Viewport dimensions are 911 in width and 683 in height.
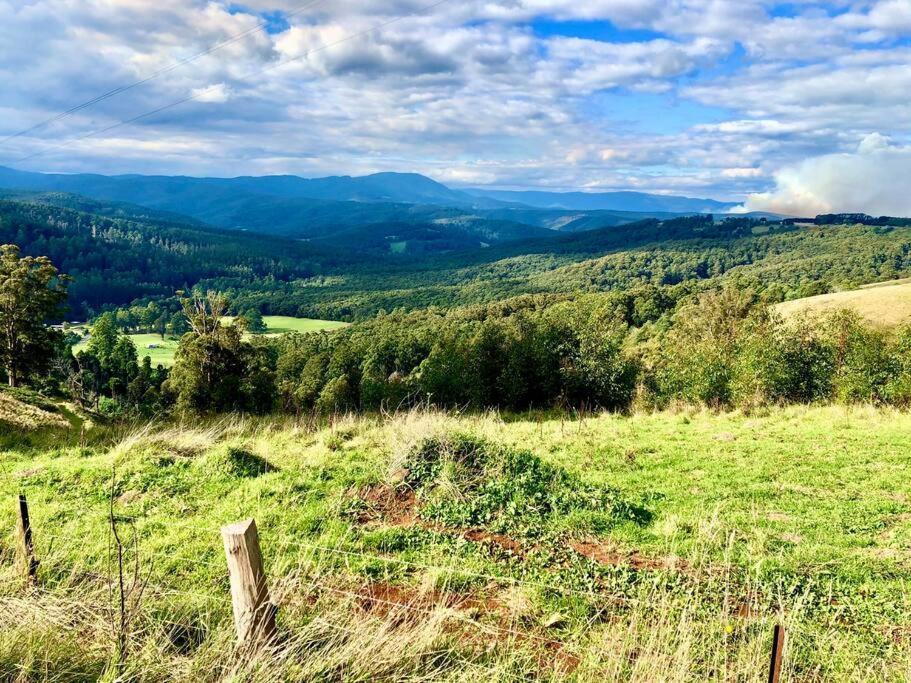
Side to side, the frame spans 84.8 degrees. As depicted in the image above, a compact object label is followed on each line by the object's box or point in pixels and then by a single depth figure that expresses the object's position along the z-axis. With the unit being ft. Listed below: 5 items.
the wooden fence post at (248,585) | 10.25
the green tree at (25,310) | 80.64
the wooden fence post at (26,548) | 13.79
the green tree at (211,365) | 84.53
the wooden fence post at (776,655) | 8.94
